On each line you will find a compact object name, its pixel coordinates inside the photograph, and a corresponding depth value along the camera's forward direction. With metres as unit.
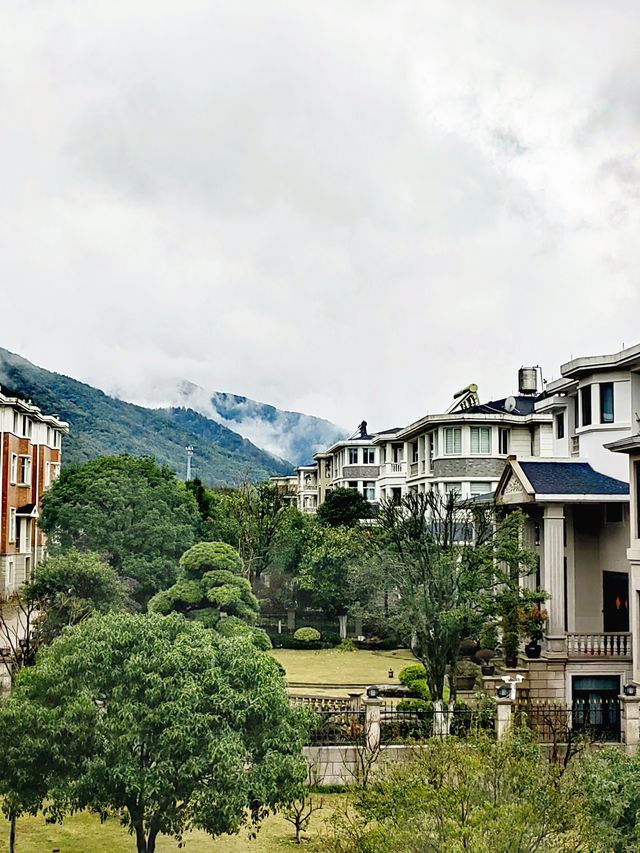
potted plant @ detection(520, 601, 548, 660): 21.05
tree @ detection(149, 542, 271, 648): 25.28
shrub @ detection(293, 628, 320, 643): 35.53
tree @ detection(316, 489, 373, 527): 43.00
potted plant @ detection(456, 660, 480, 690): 23.84
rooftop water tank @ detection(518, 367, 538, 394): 41.09
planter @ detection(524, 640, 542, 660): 21.09
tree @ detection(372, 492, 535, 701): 20.59
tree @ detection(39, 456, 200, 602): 34.31
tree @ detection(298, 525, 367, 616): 36.97
